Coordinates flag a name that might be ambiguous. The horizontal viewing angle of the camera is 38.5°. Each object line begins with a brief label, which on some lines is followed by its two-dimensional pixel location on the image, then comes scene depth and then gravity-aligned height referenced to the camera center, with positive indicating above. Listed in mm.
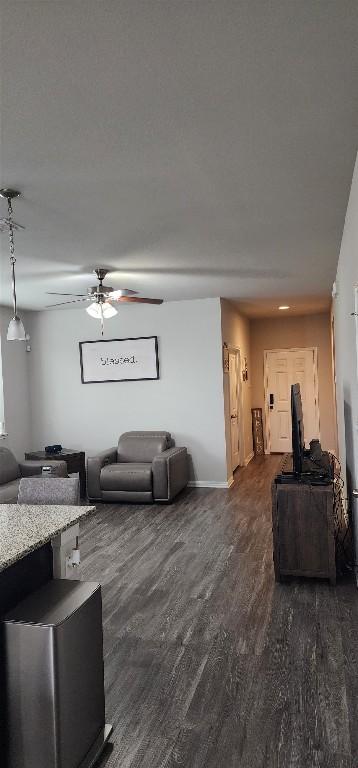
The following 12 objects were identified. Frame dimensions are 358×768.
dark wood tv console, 3572 -1012
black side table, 6844 -825
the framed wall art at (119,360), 7246 +510
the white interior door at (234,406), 7609 -234
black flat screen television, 3816 -377
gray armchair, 6184 -939
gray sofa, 5938 -845
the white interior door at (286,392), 9609 -56
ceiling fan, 4906 +951
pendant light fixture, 3191 +458
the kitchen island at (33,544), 1973 -578
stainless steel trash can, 1758 -1010
